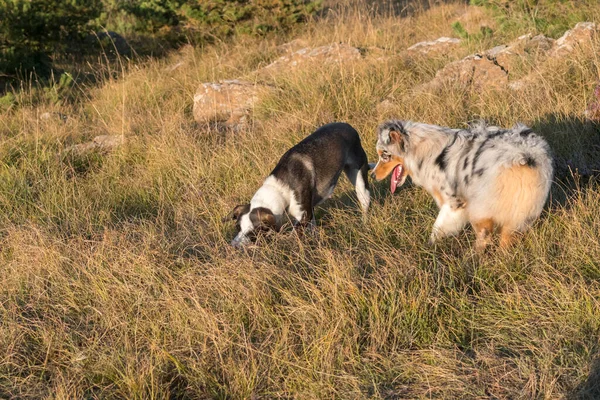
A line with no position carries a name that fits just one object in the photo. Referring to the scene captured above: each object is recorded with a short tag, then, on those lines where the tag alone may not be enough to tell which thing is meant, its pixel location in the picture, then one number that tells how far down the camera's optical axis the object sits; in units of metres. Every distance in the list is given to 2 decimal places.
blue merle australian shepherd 4.29
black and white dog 5.30
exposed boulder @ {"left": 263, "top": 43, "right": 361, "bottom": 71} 9.16
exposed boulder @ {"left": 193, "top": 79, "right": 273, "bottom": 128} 8.72
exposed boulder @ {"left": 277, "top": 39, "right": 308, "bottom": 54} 10.87
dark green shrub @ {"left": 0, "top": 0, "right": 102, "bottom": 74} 10.15
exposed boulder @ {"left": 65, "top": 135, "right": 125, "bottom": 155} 7.70
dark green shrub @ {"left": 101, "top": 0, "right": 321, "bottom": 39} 11.85
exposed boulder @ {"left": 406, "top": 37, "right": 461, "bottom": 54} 9.23
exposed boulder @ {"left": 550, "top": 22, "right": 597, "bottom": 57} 7.68
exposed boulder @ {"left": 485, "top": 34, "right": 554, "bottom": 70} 7.93
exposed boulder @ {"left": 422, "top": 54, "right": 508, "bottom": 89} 7.68
